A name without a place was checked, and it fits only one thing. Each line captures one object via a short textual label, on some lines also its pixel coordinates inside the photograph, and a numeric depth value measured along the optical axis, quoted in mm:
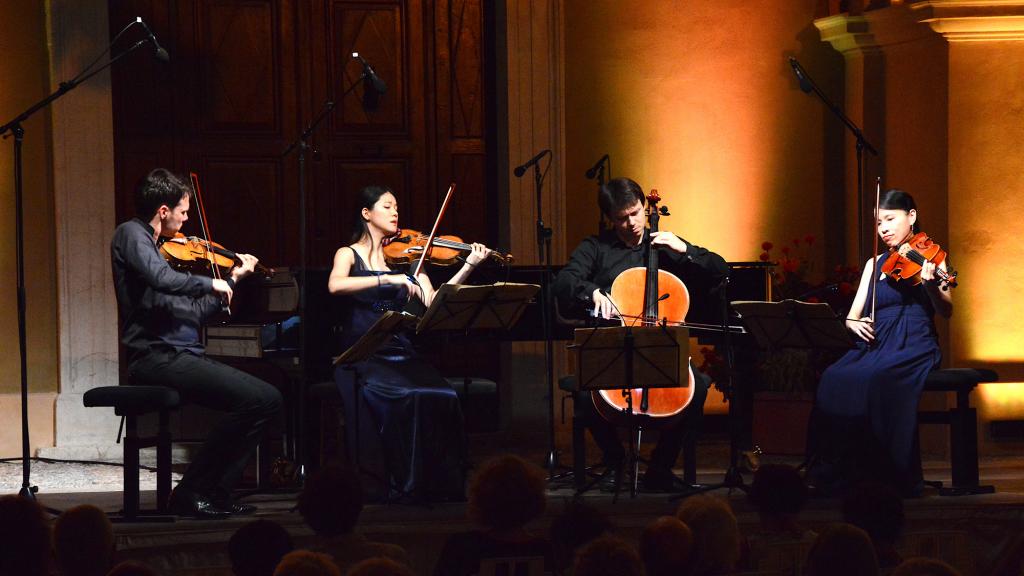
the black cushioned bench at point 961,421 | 11992
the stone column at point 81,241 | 14812
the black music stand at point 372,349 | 11117
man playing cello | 12039
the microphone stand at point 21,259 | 11391
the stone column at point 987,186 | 15070
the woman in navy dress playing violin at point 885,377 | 11844
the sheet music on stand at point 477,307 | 11242
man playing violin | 11055
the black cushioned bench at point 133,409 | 10891
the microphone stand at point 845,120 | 12578
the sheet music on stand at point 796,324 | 11437
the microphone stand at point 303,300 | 11422
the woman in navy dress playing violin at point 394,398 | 11812
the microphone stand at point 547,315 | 12742
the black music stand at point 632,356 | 10930
